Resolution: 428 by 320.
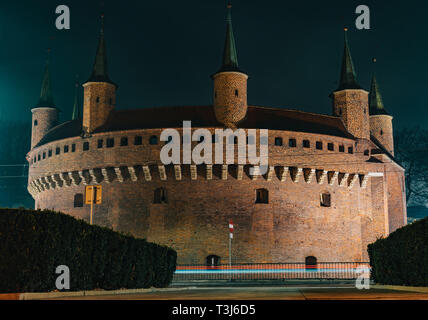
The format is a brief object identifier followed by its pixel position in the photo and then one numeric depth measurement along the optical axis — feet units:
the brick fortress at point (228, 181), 124.57
